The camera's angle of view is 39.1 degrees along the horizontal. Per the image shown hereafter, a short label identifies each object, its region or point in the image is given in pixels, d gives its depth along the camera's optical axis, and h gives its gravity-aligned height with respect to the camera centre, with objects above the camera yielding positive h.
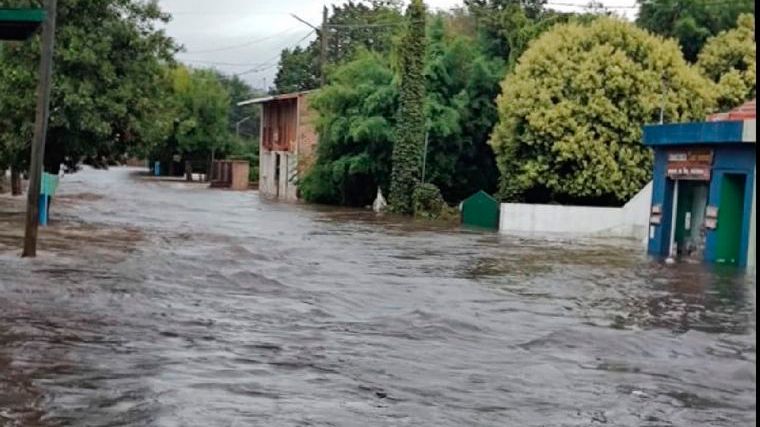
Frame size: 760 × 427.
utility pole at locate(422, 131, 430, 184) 46.22 +0.60
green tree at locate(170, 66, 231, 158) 82.62 +3.46
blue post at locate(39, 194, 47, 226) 27.22 -1.62
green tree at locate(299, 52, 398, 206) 48.47 +1.70
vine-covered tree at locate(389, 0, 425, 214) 45.81 +1.93
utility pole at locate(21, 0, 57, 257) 17.86 +0.53
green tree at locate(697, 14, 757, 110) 44.50 +5.54
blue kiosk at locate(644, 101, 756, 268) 26.02 -0.09
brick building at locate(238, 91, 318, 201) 60.41 +1.15
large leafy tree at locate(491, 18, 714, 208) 38.09 +2.63
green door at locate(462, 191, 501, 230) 40.31 -1.44
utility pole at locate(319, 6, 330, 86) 61.84 +7.40
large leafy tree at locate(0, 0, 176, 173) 27.17 +1.77
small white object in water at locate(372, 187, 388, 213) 48.87 -1.64
